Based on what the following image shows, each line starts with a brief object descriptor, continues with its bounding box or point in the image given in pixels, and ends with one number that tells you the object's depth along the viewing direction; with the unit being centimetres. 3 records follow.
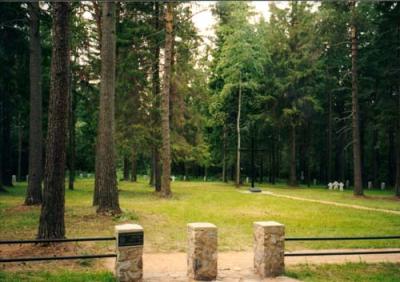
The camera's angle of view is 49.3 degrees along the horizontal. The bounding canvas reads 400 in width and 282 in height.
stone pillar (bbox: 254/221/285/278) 823
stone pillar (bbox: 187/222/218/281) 791
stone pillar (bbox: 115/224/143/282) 750
